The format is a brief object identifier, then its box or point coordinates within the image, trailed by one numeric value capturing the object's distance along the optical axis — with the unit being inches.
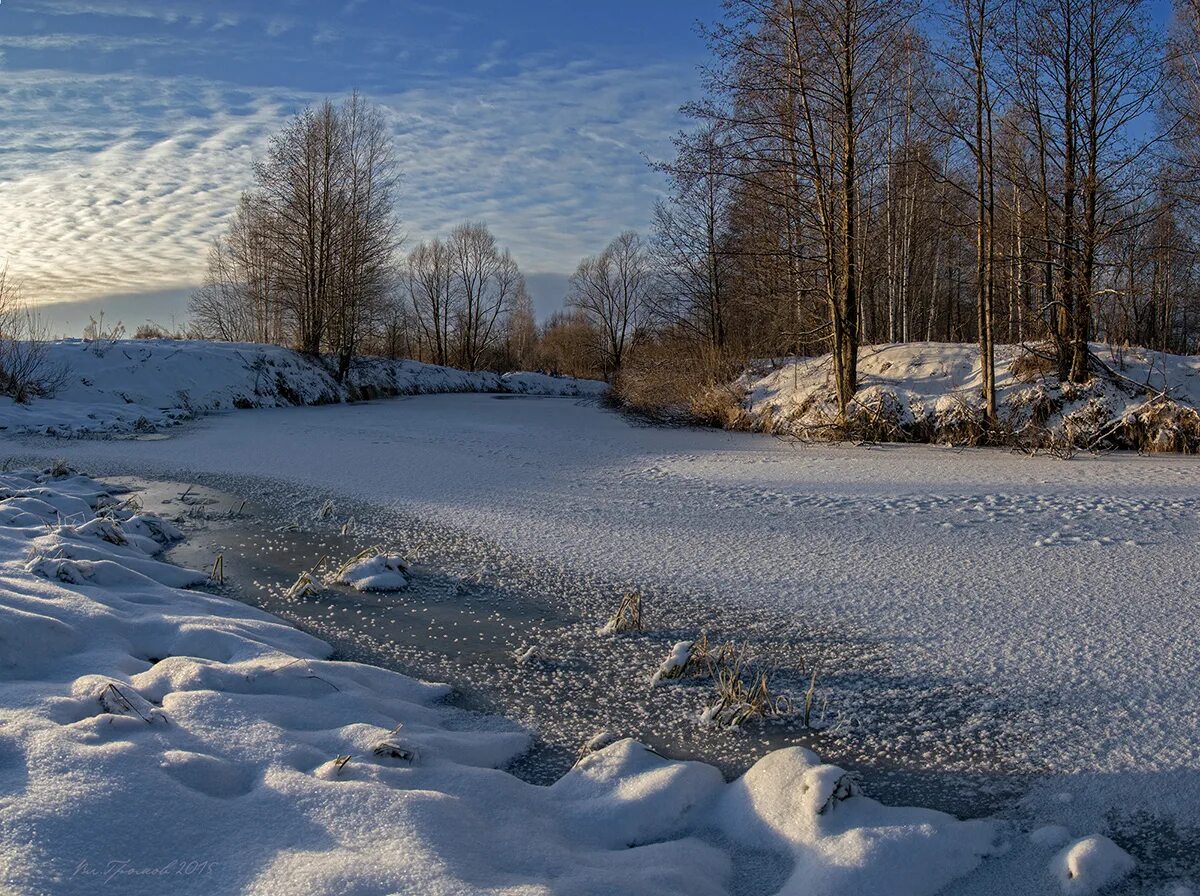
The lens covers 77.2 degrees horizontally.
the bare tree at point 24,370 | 501.4
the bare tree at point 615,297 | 1686.8
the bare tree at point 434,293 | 1745.8
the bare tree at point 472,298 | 1752.0
